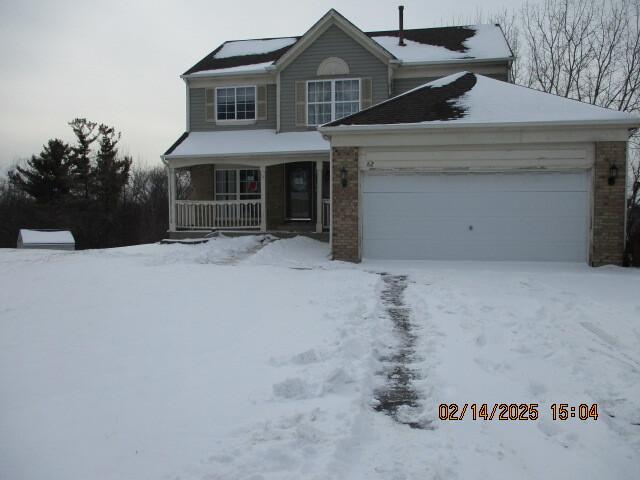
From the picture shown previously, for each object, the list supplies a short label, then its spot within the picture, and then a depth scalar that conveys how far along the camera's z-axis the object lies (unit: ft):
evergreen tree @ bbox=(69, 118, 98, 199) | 132.26
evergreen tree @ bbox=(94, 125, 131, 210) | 133.80
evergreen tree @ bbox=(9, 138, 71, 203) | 129.90
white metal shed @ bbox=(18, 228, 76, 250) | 72.49
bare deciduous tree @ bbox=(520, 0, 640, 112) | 73.41
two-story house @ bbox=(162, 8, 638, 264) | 38.19
